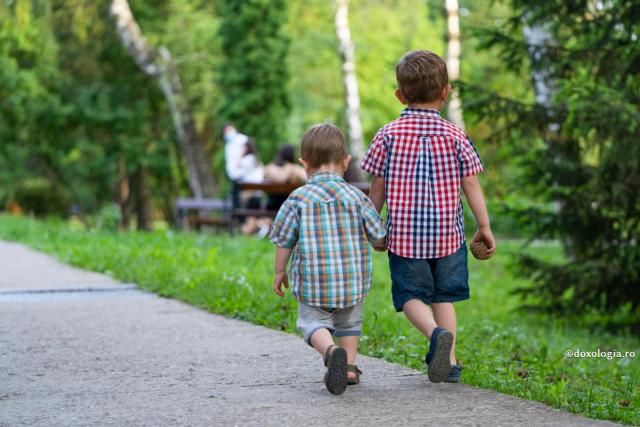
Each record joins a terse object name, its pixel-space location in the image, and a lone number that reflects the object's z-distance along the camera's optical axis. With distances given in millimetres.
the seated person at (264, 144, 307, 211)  15195
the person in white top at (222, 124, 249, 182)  16000
